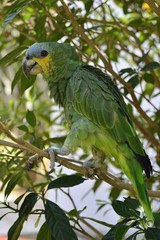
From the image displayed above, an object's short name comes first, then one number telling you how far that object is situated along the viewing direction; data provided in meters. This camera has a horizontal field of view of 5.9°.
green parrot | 2.43
